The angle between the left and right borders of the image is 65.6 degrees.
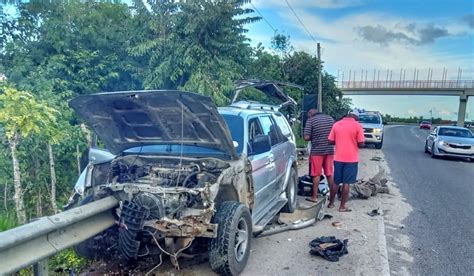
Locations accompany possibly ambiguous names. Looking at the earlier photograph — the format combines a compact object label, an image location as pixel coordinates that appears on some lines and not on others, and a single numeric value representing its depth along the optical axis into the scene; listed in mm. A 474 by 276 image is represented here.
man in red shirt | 6871
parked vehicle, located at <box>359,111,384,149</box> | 18984
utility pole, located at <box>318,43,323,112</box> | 21066
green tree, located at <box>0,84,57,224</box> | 4711
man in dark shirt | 7328
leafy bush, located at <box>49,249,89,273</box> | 4307
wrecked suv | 3699
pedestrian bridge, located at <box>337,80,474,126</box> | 52875
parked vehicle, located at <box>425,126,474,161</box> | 14984
